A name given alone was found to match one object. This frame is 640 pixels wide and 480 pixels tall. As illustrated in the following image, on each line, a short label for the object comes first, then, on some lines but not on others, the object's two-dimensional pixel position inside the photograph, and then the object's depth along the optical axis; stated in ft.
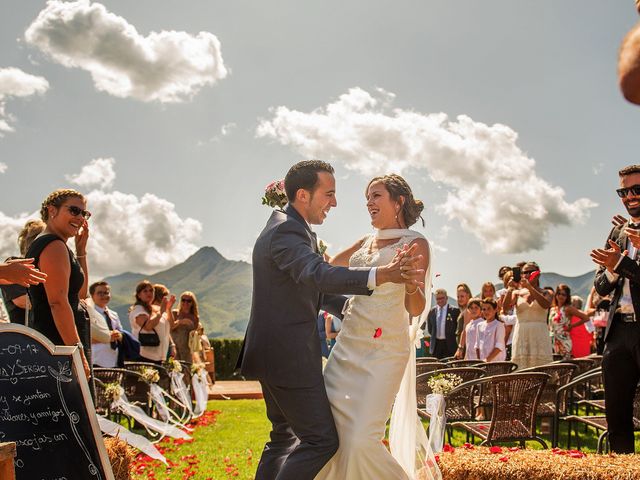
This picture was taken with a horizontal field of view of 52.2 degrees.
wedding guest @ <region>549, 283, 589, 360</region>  41.55
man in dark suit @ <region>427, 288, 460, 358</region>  48.98
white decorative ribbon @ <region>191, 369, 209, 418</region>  42.47
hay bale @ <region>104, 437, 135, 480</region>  15.87
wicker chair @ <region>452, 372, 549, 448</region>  19.63
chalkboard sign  13.25
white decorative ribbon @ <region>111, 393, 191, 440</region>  27.45
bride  14.28
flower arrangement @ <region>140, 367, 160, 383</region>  31.45
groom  12.87
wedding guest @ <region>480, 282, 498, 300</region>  44.35
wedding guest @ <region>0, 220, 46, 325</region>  18.16
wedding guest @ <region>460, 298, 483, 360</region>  37.93
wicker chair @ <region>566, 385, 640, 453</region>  19.20
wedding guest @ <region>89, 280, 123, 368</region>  34.12
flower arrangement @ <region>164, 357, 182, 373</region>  36.63
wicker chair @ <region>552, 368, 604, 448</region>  21.58
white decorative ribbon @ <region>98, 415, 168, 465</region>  20.61
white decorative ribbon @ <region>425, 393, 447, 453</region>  20.22
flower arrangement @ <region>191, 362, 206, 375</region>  41.06
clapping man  18.40
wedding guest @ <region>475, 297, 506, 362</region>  36.40
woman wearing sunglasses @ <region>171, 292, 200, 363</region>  46.42
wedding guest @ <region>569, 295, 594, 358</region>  44.01
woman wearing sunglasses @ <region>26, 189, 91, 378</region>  15.29
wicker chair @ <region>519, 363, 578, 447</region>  24.35
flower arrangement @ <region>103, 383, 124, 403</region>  27.37
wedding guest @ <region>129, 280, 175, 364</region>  37.81
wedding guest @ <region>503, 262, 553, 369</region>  35.45
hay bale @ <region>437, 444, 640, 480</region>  13.48
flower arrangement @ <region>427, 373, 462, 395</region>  20.89
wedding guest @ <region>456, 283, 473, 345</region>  46.80
